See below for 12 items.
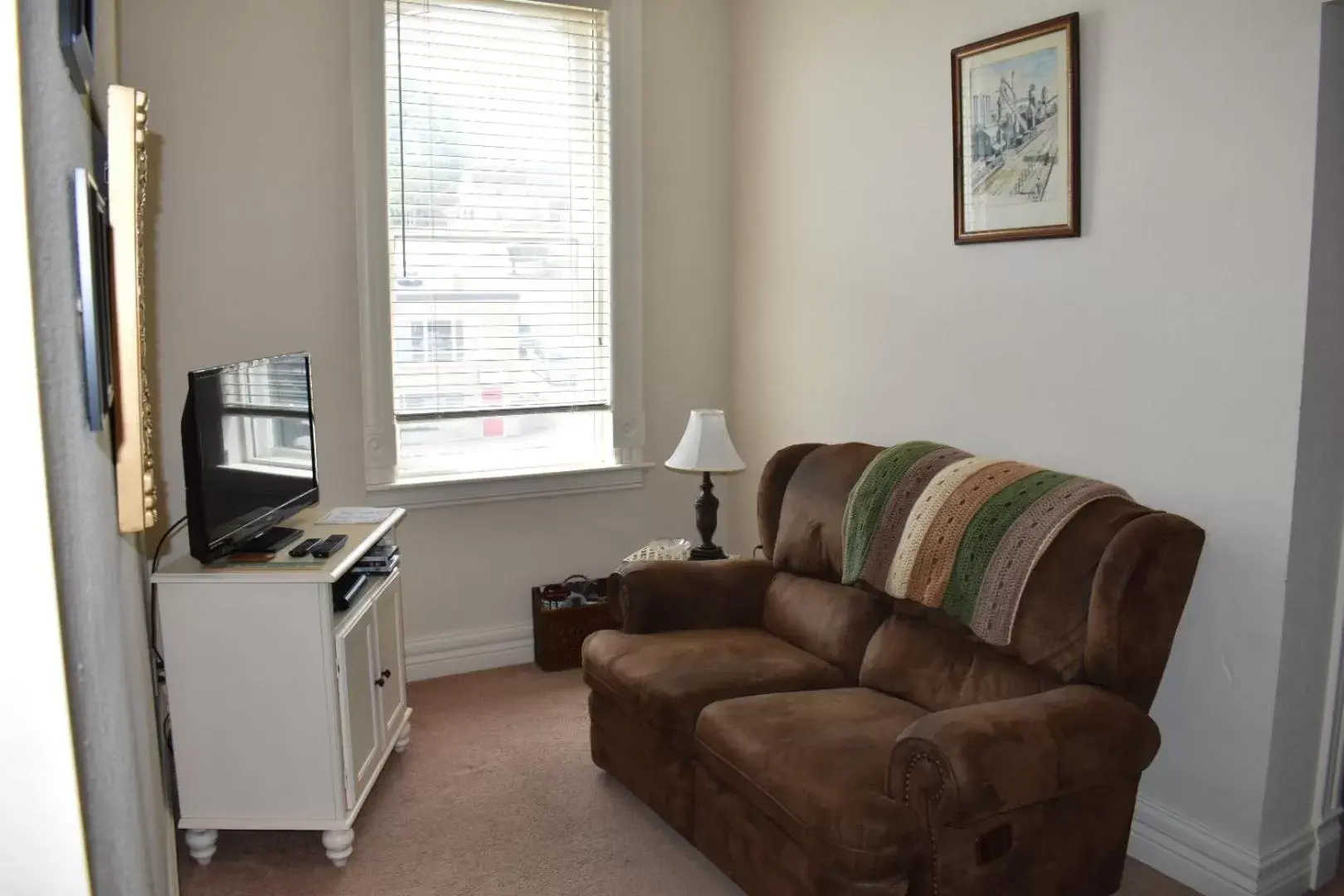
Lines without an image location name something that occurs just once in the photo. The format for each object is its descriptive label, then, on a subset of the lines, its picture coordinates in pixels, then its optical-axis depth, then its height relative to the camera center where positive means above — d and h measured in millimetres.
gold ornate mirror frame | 868 +21
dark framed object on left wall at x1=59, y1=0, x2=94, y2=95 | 761 +218
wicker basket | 3986 -1177
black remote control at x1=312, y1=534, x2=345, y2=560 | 2727 -591
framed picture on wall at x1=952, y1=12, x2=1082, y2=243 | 2742 +521
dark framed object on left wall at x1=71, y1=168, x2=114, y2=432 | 804 +23
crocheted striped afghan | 2459 -518
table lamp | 3637 -470
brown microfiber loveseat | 2059 -933
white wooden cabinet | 2596 -946
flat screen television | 2570 -347
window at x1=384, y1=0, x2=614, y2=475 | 3766 +354
